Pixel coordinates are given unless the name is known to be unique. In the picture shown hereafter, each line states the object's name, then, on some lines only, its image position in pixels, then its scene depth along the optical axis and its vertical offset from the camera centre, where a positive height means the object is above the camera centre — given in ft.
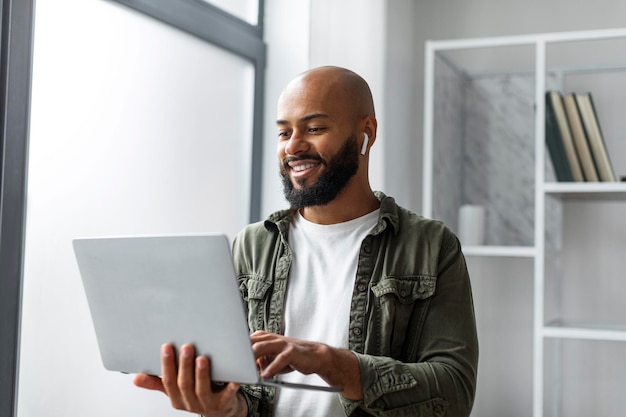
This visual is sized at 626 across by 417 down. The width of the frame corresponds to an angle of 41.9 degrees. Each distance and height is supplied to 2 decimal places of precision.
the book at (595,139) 8.01 +1.02
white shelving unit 7.89 +0.53
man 4.23 -0.24
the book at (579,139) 8.05 +1.02
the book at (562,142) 8.09 +1.00
